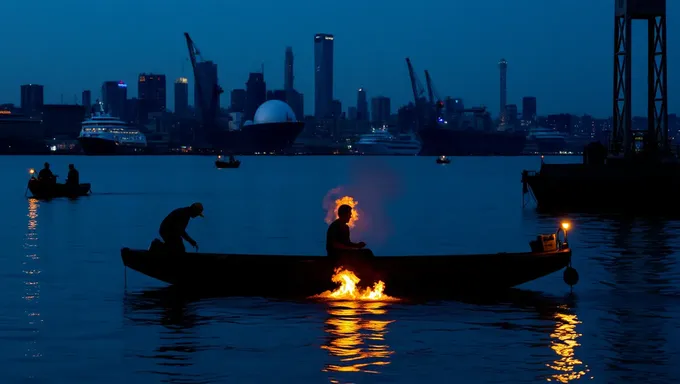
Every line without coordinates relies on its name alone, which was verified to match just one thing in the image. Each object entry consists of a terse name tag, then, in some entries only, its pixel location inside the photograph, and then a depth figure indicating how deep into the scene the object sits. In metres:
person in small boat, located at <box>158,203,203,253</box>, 26.97
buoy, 28.34
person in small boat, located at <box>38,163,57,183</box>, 79.06
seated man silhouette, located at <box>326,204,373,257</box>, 25.89
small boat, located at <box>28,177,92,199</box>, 79.94
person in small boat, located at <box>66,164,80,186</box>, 79.44
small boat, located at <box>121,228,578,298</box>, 26.73
